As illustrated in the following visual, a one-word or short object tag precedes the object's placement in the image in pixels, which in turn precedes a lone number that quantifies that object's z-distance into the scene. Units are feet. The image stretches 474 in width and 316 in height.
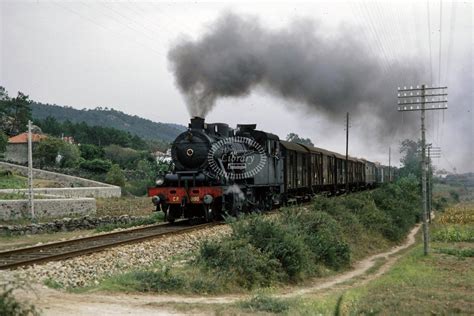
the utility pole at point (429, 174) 149.54
